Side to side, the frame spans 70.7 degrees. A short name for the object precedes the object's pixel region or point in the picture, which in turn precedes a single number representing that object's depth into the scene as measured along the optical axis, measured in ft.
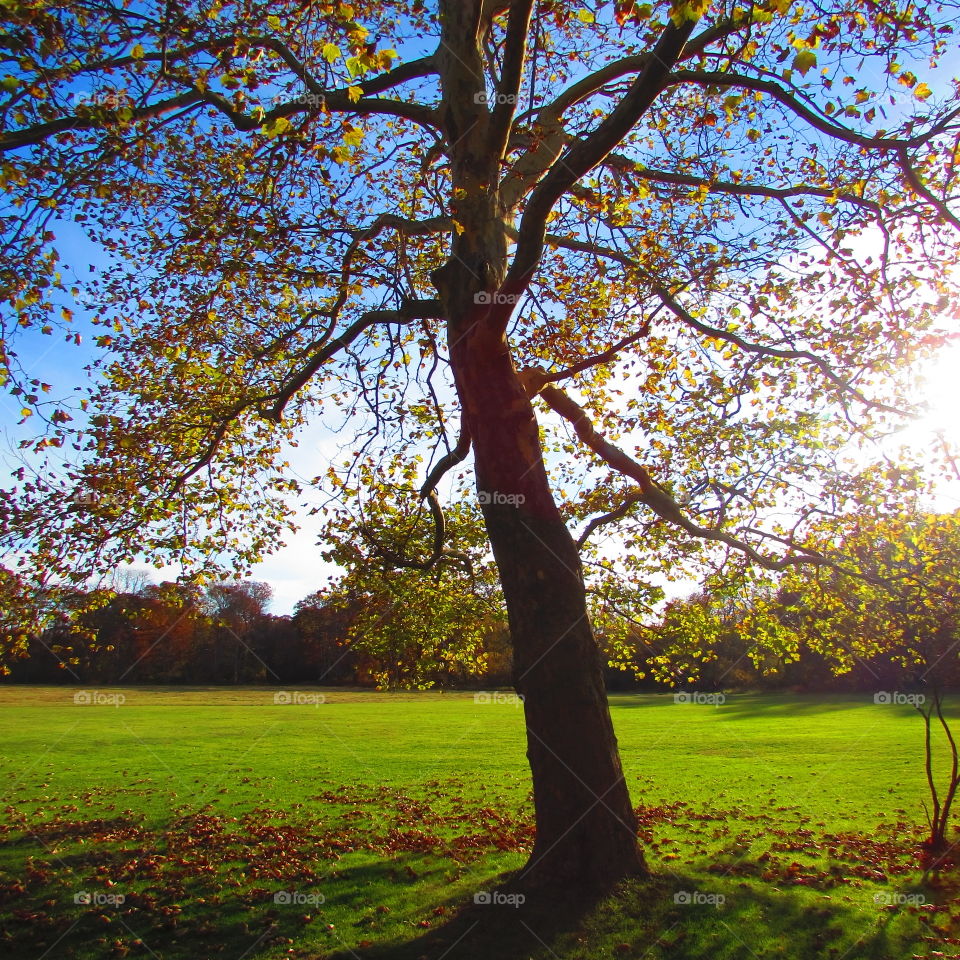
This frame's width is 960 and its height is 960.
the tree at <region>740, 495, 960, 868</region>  35.12
